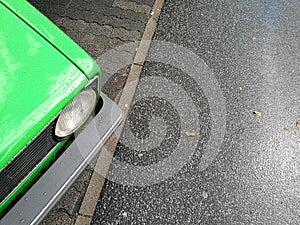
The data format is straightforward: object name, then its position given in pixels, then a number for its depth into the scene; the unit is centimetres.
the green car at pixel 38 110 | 160
